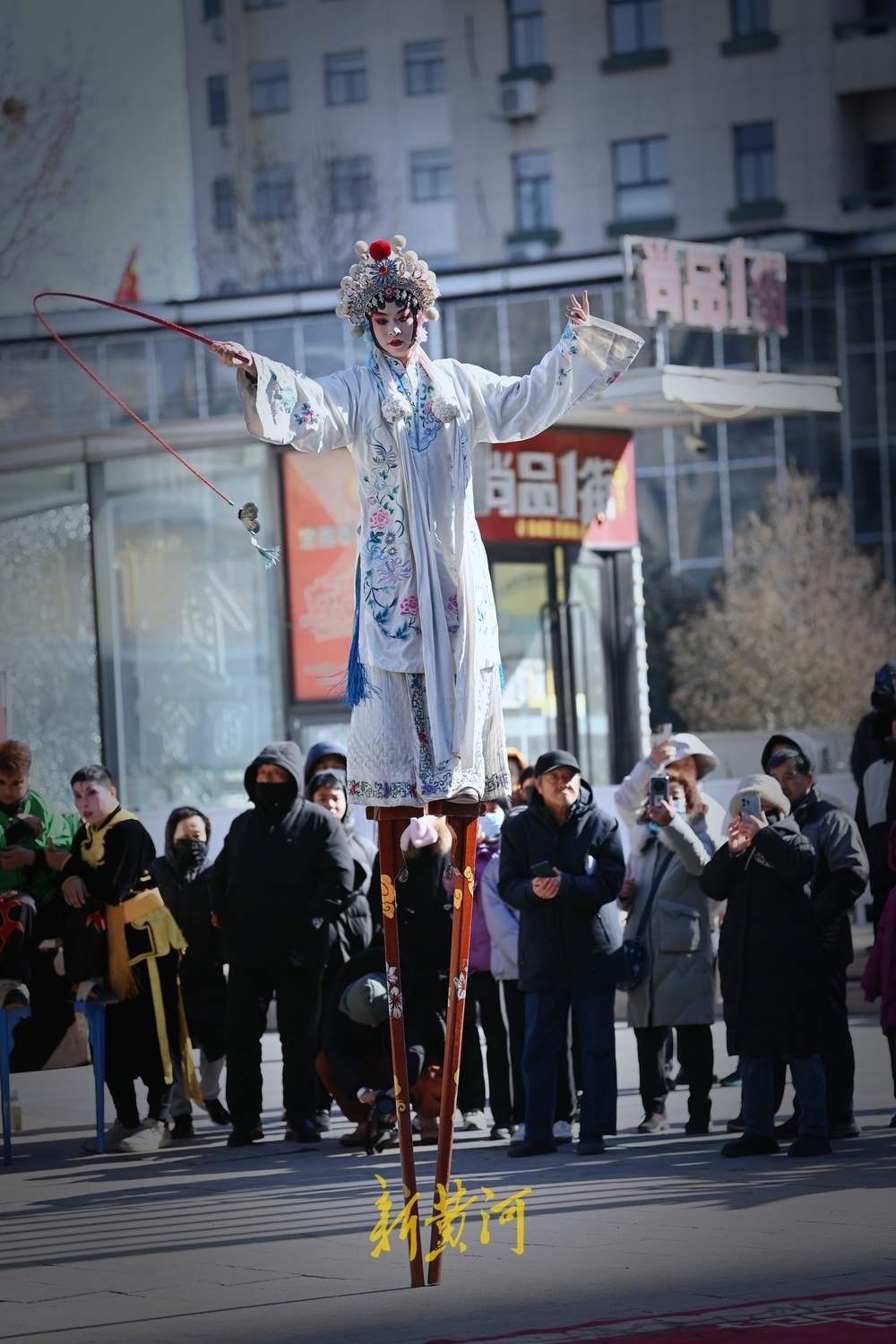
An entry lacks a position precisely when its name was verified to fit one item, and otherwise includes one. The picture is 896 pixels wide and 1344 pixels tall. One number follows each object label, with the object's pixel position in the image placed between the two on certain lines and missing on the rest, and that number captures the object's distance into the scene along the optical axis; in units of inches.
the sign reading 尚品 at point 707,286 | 946.7
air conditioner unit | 2121.1
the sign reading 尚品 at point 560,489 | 827.4
